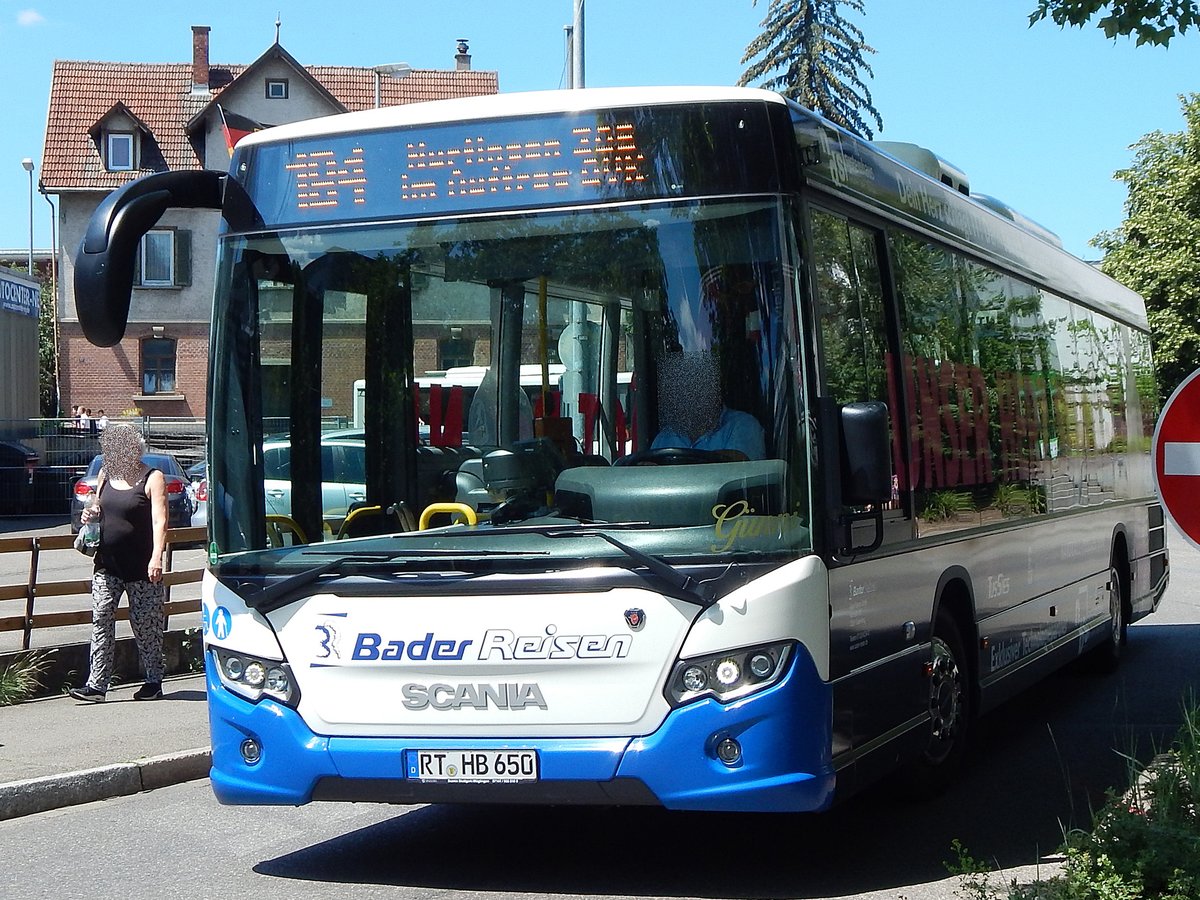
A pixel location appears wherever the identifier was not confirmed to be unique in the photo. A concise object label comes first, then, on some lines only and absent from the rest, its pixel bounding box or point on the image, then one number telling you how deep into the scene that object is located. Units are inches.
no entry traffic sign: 272.1
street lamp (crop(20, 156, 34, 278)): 2449.6
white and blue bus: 238.8
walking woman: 437.7
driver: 244.1
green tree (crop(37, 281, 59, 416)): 3174.2
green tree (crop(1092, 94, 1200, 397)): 2208.4
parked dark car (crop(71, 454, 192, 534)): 1072.8
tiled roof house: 2079.2
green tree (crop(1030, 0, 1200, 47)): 325.4
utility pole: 690.2
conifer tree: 2137.1
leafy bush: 213.6
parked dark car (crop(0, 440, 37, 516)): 1378.0
